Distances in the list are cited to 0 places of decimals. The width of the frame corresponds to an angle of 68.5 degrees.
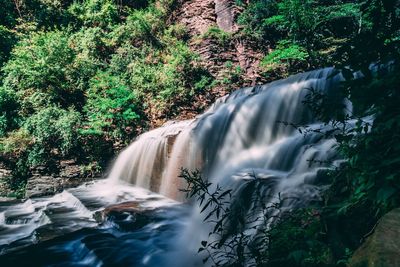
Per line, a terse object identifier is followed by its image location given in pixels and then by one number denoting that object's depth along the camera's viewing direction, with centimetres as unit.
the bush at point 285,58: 1206
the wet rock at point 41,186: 952
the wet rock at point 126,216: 544
